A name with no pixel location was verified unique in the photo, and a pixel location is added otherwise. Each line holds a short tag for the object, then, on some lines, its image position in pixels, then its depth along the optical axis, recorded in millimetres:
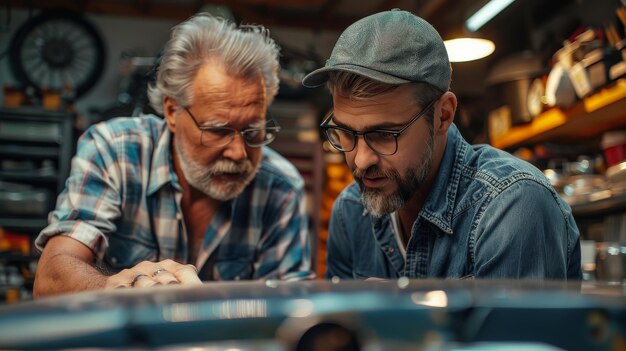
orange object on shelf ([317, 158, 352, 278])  5887
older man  1822
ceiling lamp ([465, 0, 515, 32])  3652
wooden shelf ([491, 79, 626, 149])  2994
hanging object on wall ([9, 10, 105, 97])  6340
